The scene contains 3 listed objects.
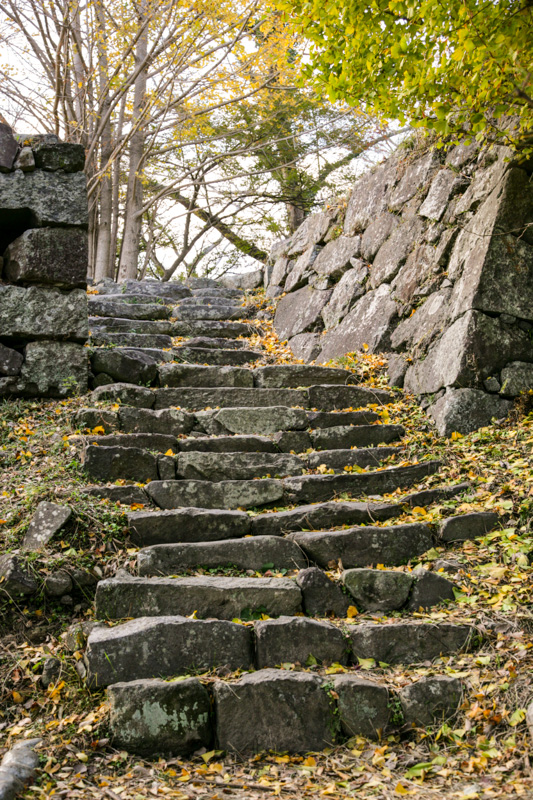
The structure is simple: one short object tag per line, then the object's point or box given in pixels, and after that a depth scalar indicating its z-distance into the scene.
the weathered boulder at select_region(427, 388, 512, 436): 4.67
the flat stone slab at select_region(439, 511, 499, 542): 3.56
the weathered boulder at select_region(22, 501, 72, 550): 3.20
